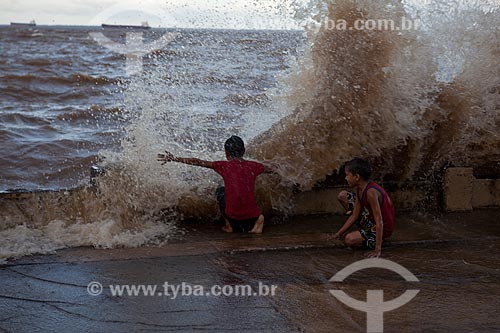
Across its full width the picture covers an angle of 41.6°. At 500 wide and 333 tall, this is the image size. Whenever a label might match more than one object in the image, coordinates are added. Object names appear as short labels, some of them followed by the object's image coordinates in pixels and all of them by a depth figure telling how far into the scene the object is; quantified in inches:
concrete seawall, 264.1
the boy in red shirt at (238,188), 237.6
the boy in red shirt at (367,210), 214.1
